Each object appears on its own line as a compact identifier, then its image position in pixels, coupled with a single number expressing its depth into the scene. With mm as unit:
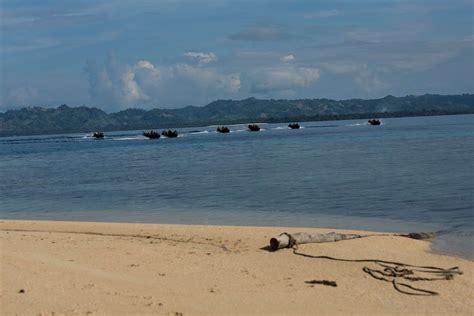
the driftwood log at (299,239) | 12484
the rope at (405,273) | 9531
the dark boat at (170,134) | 104625
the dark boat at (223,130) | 110412
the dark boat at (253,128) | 117894
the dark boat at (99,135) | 114000
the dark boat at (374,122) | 122388
